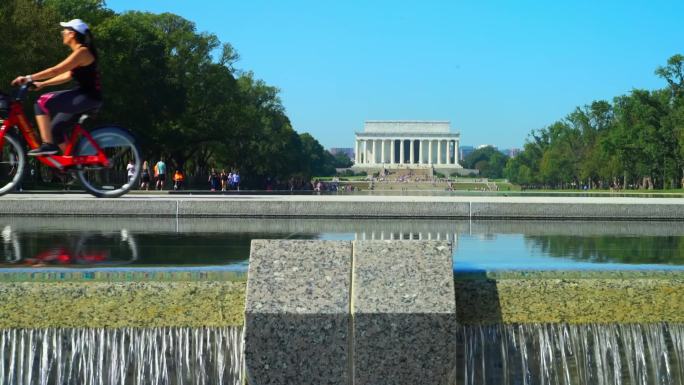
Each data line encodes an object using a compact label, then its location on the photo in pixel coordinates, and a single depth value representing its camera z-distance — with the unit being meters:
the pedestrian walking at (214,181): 54.22
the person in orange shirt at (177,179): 40.62
